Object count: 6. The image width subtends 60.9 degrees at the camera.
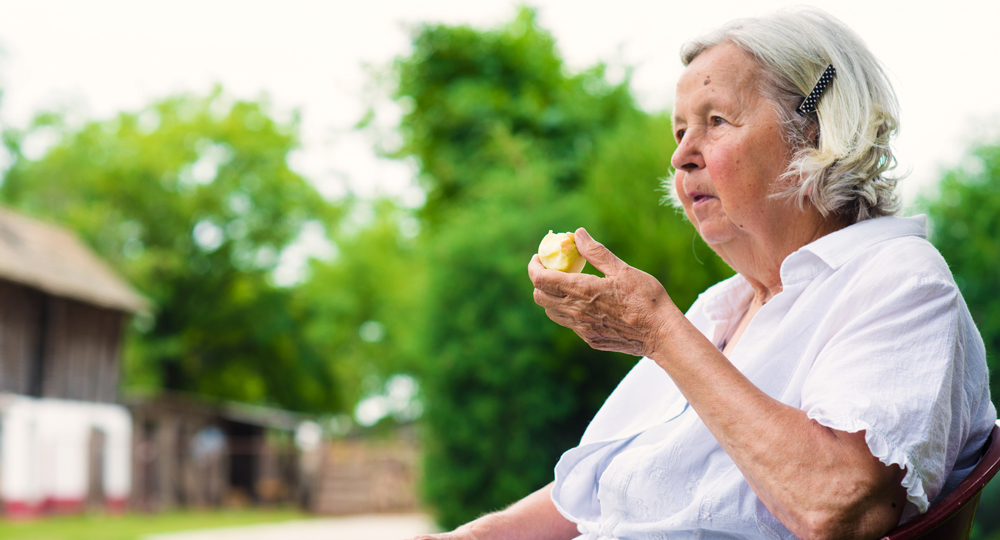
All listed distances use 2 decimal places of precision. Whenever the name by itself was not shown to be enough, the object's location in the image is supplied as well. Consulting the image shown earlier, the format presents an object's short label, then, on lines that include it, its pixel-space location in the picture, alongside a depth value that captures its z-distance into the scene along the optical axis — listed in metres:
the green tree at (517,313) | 6.72
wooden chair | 1.27
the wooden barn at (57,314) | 19.20
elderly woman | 1.23
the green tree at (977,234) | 5.42
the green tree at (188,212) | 28.97
